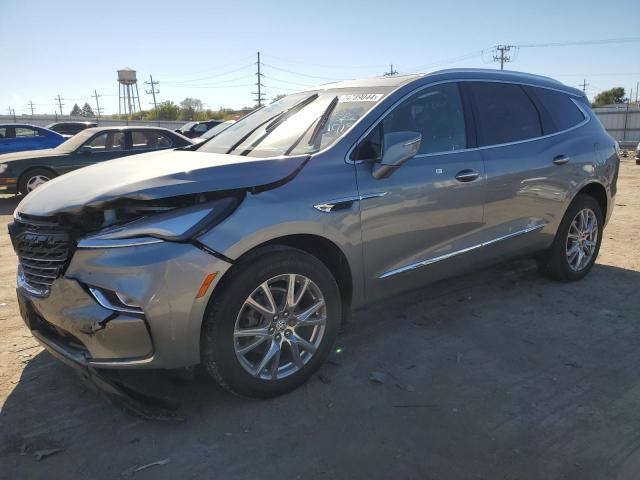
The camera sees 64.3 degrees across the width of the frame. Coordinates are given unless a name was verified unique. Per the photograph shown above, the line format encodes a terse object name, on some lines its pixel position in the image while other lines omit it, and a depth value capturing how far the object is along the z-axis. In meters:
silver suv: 2.49
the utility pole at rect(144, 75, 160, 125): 97.75
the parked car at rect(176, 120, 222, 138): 19.89
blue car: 12.97
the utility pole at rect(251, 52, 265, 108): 72.75
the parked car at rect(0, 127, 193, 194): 9.89
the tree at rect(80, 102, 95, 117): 119.19
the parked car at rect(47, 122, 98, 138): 18.78
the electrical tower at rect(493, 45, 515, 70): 69.00
